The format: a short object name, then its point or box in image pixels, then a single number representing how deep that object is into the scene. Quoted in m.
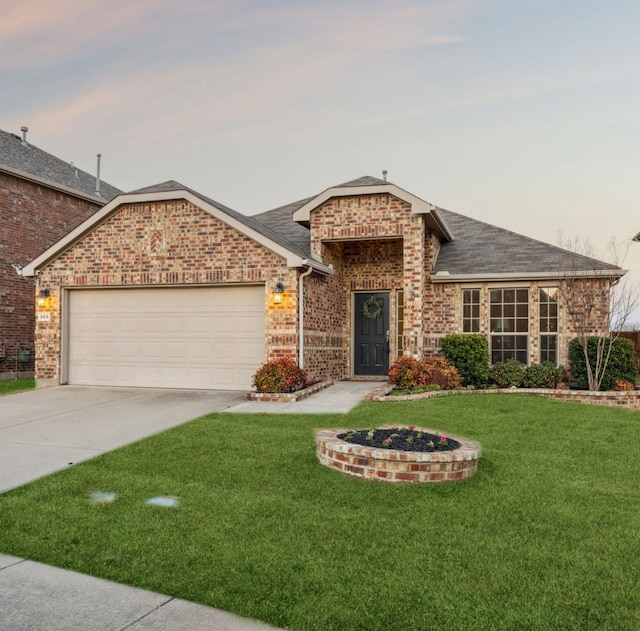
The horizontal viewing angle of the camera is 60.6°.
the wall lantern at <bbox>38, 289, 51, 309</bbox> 13.21
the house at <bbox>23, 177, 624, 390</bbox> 12.14
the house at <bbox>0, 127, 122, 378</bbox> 16.45
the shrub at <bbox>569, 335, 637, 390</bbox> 12.76
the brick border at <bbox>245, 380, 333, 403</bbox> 10.49
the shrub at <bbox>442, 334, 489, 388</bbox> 12.97
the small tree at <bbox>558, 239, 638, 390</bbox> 13.25
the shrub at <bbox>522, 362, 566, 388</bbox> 13.00
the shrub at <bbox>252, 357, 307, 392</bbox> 10.74
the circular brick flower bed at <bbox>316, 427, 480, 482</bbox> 5.39
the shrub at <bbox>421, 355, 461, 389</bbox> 11.73
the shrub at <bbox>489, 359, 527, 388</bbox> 13.02
